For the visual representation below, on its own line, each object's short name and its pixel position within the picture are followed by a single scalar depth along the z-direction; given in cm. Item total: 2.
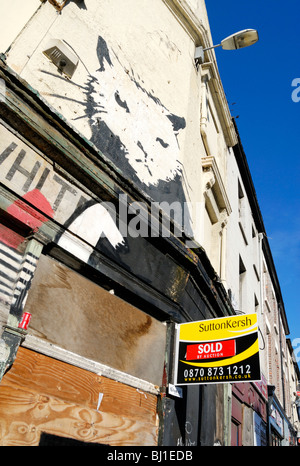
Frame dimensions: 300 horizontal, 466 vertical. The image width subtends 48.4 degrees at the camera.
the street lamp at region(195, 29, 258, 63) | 684
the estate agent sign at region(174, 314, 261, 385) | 386
